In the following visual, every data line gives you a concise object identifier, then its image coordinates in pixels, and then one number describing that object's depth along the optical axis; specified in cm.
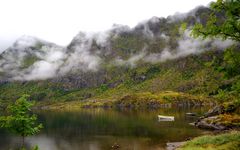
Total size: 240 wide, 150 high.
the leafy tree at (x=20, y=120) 4991
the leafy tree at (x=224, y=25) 3089
